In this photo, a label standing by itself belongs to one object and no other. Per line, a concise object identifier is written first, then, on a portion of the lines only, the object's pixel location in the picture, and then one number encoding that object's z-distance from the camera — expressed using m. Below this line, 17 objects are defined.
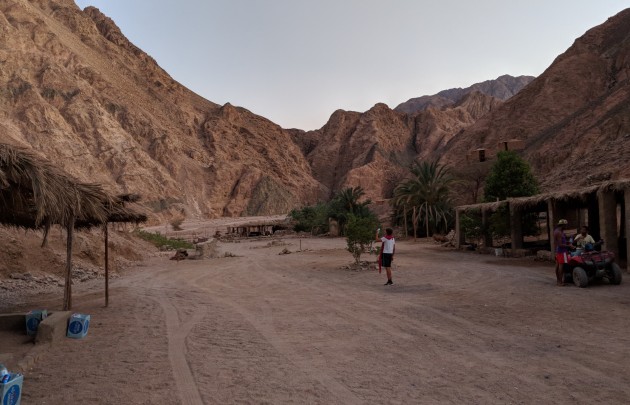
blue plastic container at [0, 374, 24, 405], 3.54
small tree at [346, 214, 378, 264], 15.92
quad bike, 9.81
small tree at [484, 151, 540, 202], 29.06
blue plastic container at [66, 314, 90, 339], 6.12
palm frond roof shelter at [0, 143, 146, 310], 5.21
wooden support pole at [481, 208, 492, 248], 20.94
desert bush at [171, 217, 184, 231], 52.72
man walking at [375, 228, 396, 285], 11.34
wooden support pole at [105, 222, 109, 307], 8.47
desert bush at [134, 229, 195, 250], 28.17
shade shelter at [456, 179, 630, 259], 12.69
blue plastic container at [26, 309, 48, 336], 6.28
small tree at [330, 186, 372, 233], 38.59
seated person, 9.98
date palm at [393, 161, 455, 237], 32.25
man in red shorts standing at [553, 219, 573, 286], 9.99
